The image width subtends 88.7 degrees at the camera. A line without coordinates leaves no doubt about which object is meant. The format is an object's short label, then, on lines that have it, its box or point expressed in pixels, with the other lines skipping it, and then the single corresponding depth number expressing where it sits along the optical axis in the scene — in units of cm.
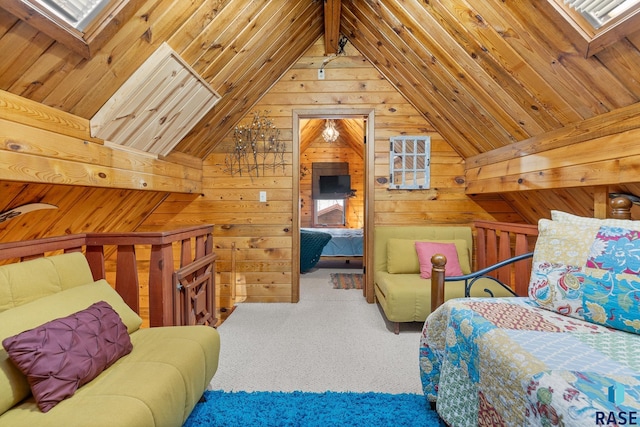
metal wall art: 348
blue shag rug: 157
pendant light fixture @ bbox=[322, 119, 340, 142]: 657
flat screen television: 775
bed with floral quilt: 87
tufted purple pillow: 106
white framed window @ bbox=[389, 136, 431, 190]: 346
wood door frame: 348
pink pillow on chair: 292
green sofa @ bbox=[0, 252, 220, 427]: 104
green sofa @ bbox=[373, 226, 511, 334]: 260
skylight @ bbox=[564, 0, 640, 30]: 138
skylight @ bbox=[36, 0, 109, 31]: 132
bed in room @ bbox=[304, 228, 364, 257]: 545
